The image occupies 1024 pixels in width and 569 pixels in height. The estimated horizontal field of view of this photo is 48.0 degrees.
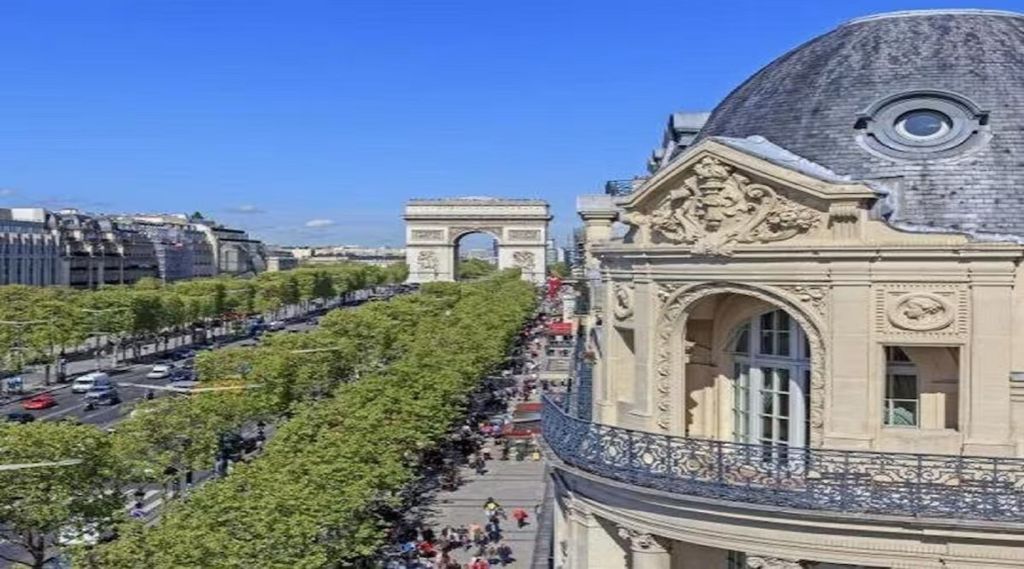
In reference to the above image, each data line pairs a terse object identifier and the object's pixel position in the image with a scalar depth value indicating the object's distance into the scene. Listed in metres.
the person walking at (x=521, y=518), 49.84
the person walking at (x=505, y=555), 44.25
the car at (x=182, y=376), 92.81
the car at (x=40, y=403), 79.12
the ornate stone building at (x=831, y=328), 19.14
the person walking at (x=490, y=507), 49.62
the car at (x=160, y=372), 95.88
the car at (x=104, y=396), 80.44
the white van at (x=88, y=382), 87.01
